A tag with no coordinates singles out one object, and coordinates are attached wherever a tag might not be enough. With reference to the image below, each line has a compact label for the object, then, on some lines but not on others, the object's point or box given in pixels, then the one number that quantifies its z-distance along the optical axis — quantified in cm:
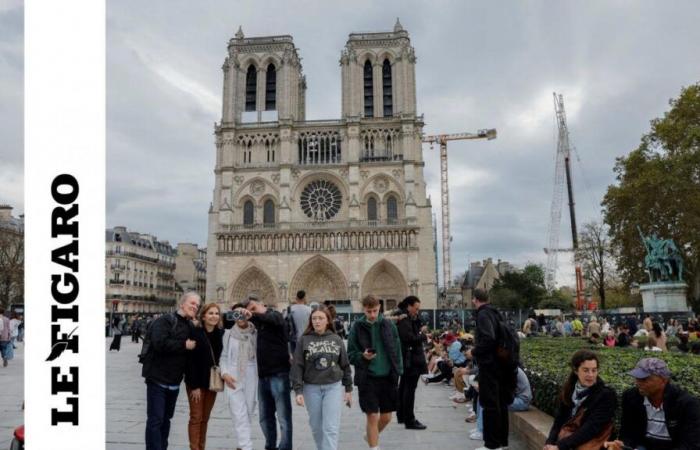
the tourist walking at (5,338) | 1362
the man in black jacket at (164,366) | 479
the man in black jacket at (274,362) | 550
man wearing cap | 359
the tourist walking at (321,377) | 489
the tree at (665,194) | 2558
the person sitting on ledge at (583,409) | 398
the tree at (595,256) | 3825
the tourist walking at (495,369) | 534
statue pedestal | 2334
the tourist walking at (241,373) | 536
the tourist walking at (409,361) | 699
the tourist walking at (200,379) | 516
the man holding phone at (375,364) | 537
